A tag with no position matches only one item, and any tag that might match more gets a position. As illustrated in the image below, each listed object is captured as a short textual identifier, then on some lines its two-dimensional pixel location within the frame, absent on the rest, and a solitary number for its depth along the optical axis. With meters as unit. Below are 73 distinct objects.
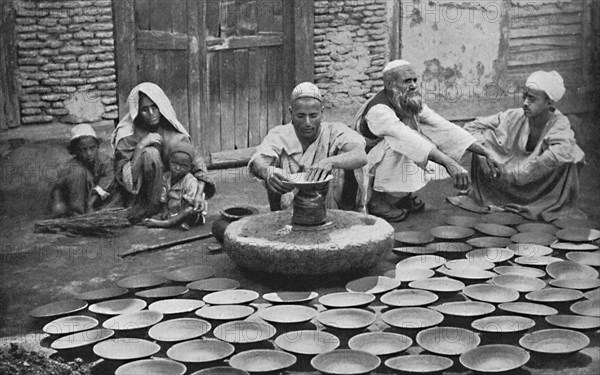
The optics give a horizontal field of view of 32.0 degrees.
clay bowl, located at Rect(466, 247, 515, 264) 7.96
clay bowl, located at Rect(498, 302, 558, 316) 6.78
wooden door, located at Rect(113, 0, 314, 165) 10.77
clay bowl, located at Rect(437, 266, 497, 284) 7.49
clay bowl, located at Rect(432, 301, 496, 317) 6.78
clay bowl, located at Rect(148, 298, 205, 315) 6.93
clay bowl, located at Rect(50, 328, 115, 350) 6.34
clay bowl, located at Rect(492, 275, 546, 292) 7.28
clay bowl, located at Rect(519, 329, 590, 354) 6.25
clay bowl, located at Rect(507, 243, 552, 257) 8.09
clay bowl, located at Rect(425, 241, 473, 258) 8.23
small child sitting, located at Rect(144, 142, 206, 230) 9.24
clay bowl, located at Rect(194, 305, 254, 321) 6.79
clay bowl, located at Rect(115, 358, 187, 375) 5.98
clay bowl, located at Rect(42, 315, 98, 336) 6.61
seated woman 9.27
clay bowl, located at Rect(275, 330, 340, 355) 6.24
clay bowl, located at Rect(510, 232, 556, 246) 8.43
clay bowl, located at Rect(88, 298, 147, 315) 6.96
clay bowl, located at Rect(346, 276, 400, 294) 7.23
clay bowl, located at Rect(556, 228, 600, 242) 8.44
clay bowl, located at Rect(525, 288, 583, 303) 7.00
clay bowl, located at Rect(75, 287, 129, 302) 7.25
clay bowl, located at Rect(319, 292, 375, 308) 6.96
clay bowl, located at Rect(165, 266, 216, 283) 7.66
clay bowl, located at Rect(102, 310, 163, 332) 6.64
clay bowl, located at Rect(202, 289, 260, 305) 7.08
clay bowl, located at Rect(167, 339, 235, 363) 6.16
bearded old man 9.16
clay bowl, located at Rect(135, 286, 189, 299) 7.27
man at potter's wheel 8.32
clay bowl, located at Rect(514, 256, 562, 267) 7.80
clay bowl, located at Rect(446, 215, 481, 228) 9.06
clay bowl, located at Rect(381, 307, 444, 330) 6.62
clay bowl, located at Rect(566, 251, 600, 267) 7.90
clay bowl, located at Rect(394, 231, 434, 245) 8.48
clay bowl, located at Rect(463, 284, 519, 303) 7.03
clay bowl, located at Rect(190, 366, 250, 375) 5.90
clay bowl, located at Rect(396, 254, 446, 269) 7.84
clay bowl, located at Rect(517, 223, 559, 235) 8.77
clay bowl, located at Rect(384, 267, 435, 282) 7.51
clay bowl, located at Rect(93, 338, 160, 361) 6.19
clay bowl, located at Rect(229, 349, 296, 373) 6.04
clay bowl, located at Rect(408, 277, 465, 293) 7.23
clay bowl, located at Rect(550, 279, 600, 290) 7.27
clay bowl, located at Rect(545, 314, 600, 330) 6.54
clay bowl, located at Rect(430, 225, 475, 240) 8.65
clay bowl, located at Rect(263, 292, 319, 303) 7.03
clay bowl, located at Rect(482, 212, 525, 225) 9.10
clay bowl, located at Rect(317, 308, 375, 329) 6.62
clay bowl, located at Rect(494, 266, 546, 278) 7.55
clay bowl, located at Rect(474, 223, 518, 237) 8.72
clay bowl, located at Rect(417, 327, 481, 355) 6.25
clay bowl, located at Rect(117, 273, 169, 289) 7.52
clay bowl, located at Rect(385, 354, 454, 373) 6.00
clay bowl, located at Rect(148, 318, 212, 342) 6.49
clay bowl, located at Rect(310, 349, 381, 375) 5.97
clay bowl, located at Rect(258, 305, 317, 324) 6.71
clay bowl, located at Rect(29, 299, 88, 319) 6.95
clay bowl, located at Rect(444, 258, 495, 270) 7.74
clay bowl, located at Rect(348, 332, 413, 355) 6.27
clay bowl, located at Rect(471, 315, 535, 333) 6.47
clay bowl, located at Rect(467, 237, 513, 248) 8.38
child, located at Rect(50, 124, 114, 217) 9.34
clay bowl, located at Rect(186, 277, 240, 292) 7.42
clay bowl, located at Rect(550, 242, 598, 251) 8.17
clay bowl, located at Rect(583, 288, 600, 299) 7.12
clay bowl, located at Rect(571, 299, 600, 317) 6.80
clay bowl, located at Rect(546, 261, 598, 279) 7.57
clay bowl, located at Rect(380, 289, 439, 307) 7.01
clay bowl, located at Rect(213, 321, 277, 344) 6.41
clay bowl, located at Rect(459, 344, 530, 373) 5.99
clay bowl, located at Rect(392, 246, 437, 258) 8.19
